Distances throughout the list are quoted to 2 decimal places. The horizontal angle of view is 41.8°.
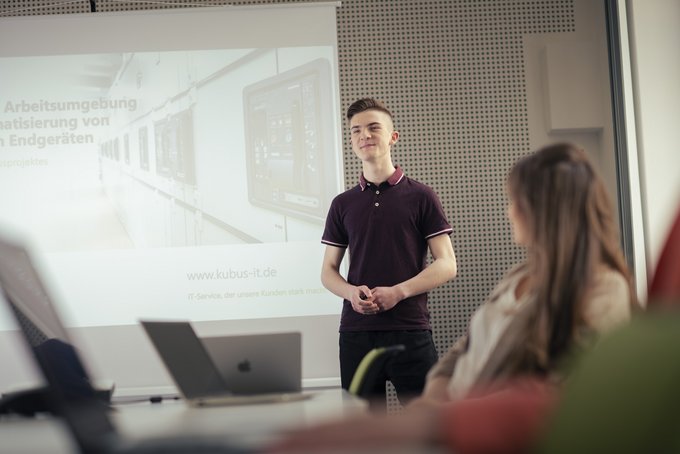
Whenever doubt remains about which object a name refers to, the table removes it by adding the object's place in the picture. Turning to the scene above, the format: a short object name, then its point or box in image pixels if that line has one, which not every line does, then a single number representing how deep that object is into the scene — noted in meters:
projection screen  4.94
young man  3.82
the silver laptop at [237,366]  2.39
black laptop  1.18
